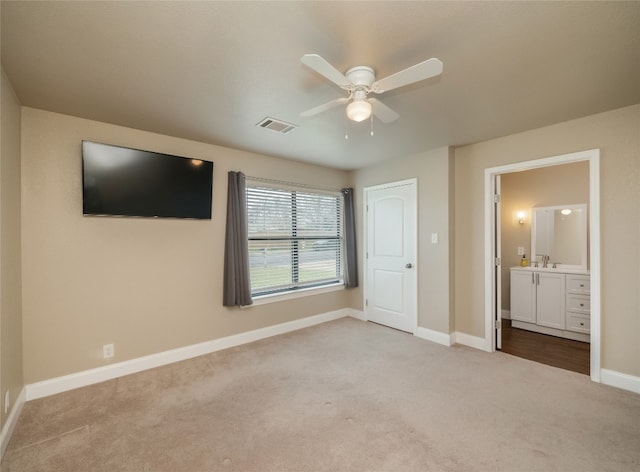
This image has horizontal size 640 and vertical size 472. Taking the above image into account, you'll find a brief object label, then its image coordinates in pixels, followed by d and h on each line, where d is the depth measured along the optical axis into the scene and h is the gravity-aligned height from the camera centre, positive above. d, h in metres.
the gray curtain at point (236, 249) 3.54 -0.17
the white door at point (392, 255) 4.06 -0.31
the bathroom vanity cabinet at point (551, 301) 3.80 -0.93
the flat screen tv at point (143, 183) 2.67 +0.52
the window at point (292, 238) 3.94 -0.05
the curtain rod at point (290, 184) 3.86 +0.72
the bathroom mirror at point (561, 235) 4.10 -0.03
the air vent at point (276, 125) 2.79 +1.07
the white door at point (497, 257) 3.48 -0.28
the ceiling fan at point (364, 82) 1.50 +0.86
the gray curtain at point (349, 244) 4.73 -0.15
